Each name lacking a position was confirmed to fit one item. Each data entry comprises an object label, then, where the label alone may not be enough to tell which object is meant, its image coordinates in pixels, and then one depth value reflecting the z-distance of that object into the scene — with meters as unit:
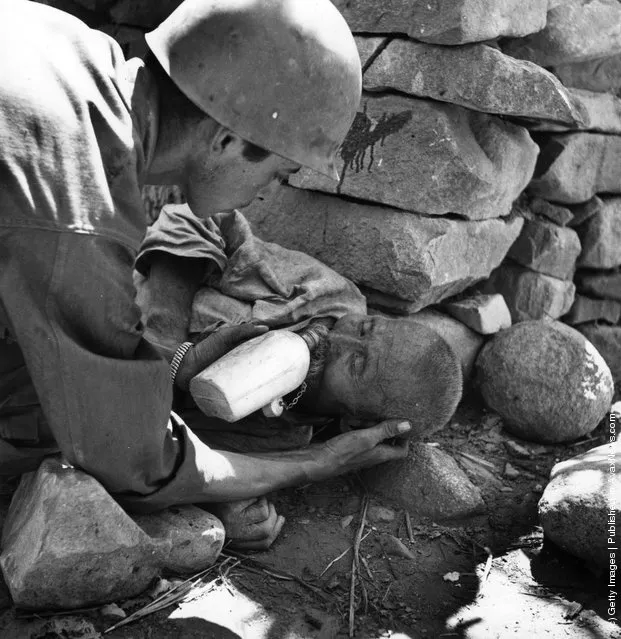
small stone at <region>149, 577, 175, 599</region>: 2.40
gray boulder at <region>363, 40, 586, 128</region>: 3.46
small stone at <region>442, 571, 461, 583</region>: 2.79
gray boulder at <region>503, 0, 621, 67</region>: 3.98
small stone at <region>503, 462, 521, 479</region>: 3.53
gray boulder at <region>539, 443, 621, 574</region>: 2.72
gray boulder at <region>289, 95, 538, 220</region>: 3.57
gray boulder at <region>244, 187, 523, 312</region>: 3.60
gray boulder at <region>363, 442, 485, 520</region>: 3.17
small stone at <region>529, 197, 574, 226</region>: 4.37
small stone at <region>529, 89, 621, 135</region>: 4.23
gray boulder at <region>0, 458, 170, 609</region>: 2.17
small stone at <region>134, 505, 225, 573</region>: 2.45
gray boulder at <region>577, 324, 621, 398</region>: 4.55
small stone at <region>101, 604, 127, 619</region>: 2.28
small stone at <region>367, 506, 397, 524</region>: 3.09
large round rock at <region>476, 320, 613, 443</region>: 3.69
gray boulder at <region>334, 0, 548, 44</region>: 3.38
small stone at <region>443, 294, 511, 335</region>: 3.95
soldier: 1.79
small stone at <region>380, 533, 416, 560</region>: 2.90
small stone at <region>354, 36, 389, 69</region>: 3.62
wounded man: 3.19
